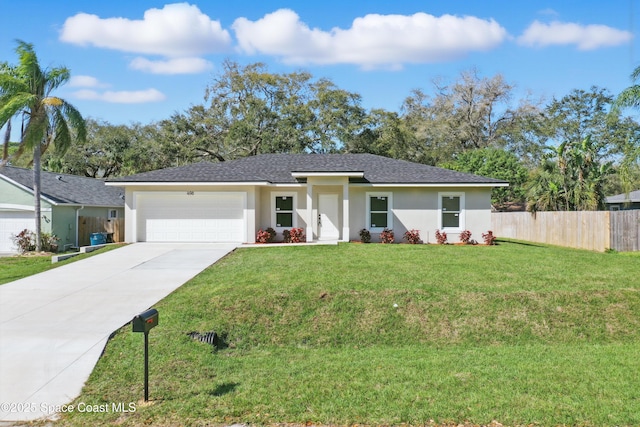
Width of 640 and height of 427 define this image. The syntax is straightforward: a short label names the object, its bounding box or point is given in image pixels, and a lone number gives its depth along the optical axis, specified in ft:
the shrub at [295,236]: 60.90
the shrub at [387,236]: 61.00
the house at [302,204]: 61.36
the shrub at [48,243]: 67.62
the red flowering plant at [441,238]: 61.87
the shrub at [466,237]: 61.82
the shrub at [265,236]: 60.80
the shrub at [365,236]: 61.00
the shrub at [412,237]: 61.93
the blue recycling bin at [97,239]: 71.51
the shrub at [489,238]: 61.36
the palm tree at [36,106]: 63.67
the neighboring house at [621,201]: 98.90
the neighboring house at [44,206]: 70.73
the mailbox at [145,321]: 17.13
